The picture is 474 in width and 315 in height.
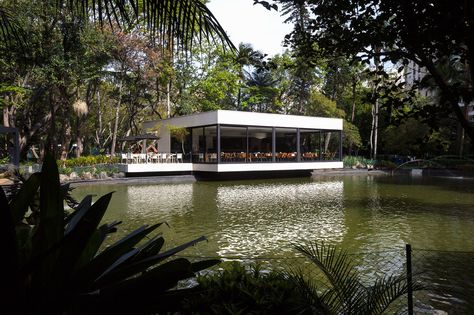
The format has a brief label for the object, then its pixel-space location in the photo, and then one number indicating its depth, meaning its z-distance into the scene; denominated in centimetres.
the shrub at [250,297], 250
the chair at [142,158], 2458
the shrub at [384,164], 3322
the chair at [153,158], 2538
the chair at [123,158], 2417
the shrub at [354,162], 3344
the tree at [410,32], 255
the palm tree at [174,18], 188
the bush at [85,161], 2356
